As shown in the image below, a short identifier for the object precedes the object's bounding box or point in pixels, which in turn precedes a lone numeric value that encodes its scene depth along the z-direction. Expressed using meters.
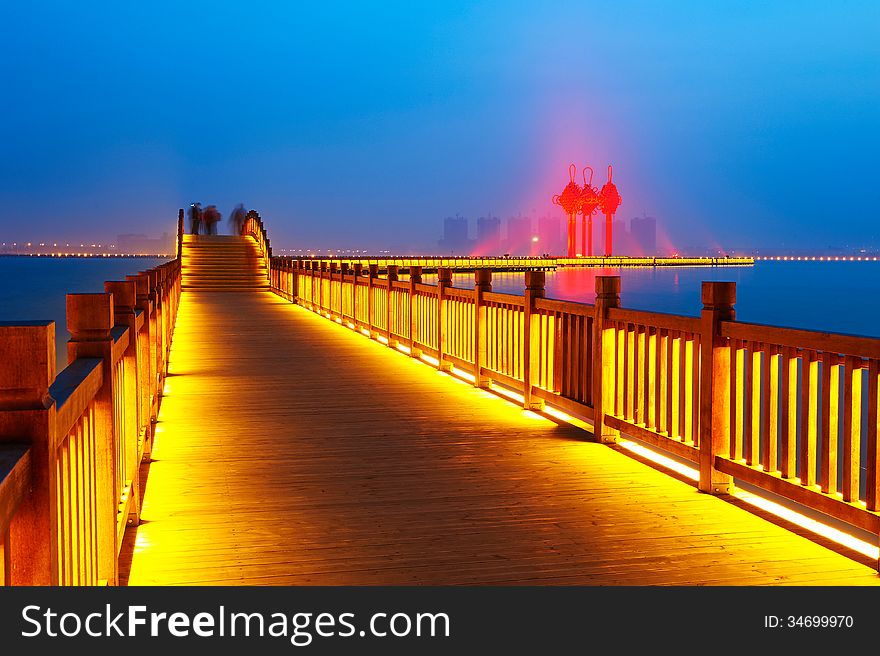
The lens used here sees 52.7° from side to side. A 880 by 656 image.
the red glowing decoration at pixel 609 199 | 142.75
